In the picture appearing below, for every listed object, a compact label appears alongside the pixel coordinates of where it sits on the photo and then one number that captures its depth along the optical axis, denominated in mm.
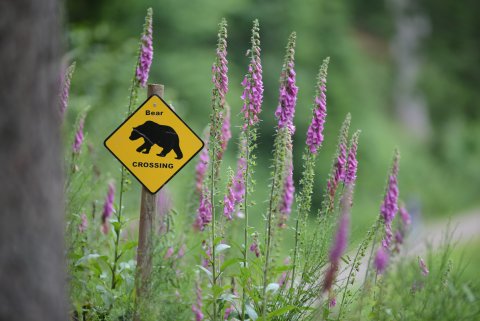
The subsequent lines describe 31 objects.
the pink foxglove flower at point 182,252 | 10312
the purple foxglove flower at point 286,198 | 10373
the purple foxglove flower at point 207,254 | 9380
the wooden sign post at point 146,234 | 8750
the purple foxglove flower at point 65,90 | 9906
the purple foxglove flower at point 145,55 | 9805
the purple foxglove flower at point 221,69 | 9250
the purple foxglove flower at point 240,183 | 9672
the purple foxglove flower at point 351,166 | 9623
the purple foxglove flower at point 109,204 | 11594
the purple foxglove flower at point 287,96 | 9211
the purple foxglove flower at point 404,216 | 9523
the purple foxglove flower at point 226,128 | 10917
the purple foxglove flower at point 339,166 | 9531
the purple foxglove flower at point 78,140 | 10586
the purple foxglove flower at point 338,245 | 7246
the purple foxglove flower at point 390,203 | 9297
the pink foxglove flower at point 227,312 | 9869
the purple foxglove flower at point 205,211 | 9977
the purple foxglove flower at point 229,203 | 9875
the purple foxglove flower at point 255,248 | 9760
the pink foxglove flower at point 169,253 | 10652
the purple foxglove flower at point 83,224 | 10398
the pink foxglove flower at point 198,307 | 9641
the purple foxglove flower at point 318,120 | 9508
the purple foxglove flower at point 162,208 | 9625
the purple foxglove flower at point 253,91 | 9273
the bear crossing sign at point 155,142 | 9086
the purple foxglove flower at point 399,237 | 9302
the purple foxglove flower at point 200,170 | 11453
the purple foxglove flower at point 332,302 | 9469
